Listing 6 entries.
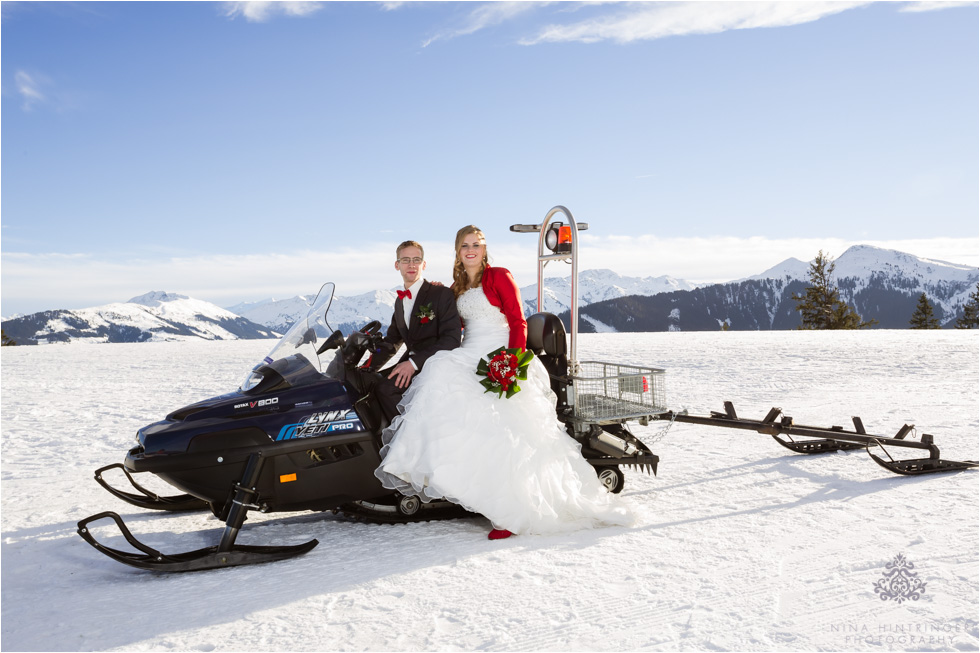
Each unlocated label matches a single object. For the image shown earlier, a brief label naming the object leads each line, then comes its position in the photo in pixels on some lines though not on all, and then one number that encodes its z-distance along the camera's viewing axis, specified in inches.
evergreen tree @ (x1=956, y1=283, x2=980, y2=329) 1760.6
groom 168.2
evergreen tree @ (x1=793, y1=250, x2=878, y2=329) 1525.6
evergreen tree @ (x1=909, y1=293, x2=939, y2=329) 1721.5
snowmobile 143.3
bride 150.0
